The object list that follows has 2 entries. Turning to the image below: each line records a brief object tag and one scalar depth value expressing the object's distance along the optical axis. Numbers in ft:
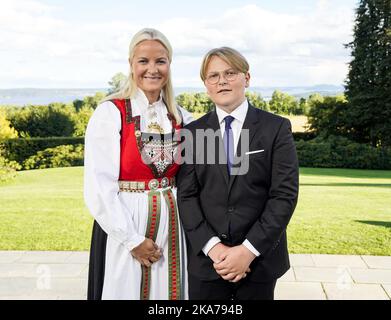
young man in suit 8.04
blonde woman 8.40
